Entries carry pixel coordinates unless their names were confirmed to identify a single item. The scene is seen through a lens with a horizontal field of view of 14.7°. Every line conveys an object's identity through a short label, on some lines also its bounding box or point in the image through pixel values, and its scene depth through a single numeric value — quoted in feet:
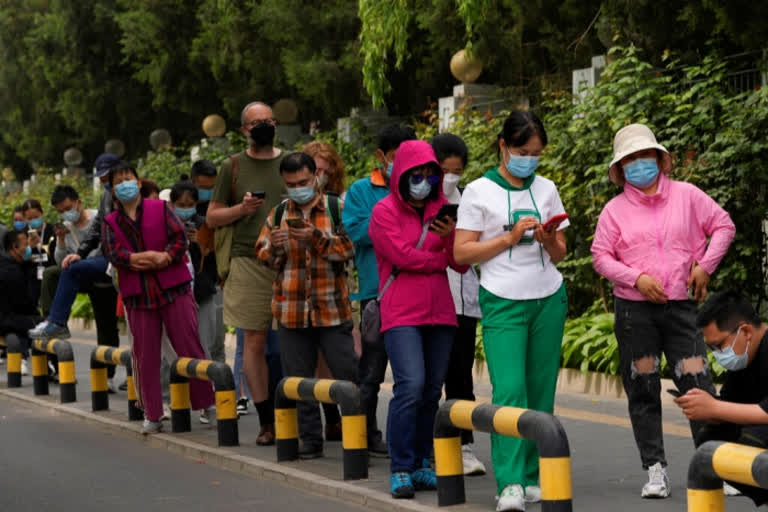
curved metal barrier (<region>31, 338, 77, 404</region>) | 86.04
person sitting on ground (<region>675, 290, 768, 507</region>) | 40.56
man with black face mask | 67.35
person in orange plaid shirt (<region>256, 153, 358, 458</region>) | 61.98
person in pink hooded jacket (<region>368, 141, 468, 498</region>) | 52.74
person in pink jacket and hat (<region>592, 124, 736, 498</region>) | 52.49
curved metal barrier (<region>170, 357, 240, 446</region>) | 66.05
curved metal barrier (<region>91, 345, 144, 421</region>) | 77.30
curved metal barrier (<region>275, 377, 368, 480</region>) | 56.15
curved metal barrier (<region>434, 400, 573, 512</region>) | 44.12
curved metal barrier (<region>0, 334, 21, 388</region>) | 97.99
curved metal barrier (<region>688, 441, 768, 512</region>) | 35.11
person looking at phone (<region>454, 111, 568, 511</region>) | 50.45
